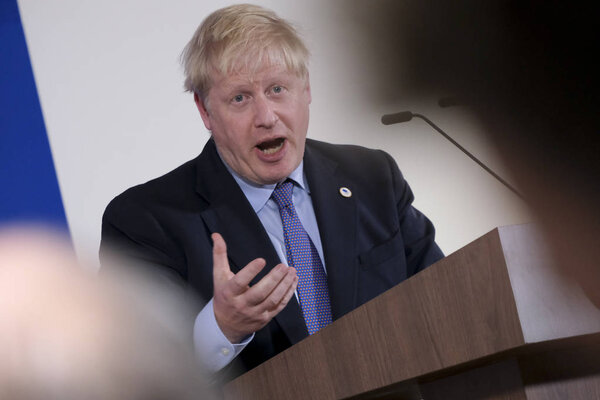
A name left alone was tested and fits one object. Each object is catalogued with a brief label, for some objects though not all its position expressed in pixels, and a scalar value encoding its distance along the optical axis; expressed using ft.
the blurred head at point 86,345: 11.33
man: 12.71
